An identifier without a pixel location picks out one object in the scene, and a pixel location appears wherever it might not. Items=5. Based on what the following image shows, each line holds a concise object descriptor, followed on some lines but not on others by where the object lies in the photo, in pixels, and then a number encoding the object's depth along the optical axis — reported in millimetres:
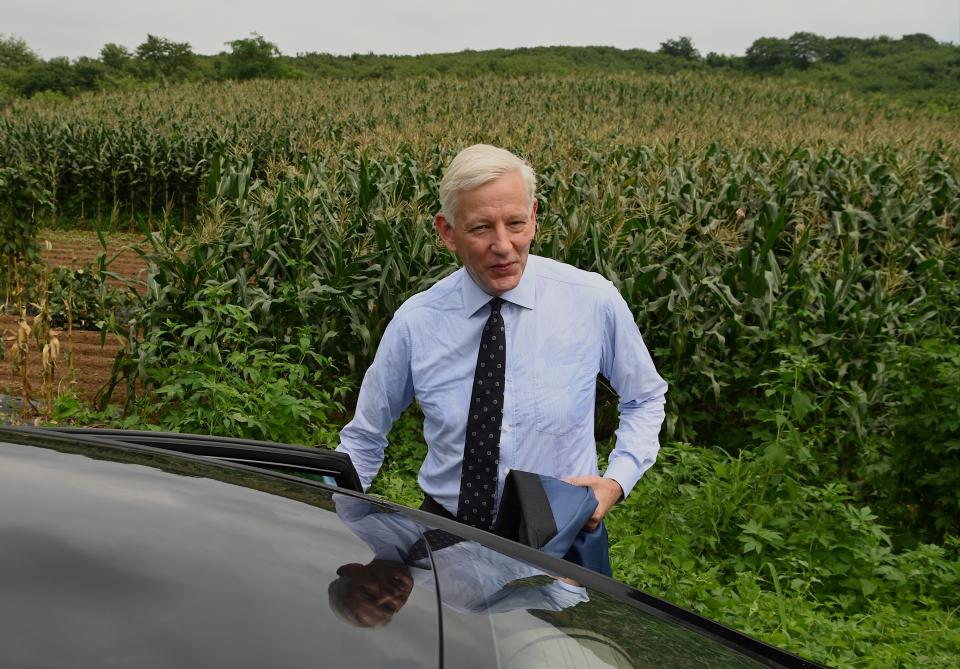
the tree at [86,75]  49066
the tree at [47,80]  48562
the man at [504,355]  2236
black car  991
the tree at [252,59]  47406
